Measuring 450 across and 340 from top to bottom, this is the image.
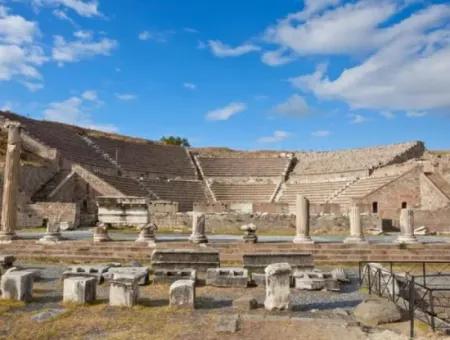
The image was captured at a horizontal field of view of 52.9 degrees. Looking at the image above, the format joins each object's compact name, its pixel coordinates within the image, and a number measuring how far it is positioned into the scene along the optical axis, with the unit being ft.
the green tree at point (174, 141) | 206.39
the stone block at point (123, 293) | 25.63
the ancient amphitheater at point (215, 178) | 97.35
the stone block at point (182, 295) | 25.45
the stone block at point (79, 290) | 25.96
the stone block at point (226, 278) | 33.32
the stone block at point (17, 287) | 26.84
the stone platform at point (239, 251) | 47.50
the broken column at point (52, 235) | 51.97
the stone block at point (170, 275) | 33.99
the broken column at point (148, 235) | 50.93
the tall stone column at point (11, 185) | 54.24
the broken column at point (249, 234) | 51.19
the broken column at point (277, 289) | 25.44
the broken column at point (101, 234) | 51.90
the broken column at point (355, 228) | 51.39
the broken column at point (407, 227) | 52.37
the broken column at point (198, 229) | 50.97
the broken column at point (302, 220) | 50.85
